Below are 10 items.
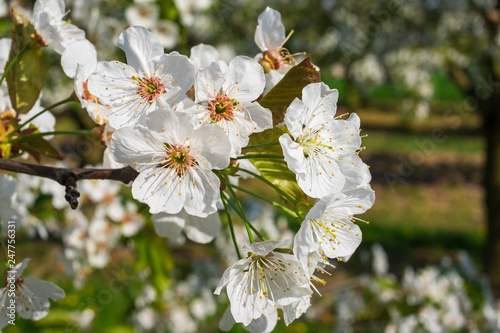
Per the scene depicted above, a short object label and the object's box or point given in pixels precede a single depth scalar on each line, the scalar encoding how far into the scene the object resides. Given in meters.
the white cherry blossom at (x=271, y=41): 0.35
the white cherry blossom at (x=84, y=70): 0.33
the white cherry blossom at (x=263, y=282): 0.32
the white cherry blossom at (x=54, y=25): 0.35
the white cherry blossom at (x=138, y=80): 0.32
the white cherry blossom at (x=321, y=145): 0.31
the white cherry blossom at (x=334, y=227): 0.31
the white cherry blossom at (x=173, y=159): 0.31
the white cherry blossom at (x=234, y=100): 0.32
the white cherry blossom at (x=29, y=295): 0.34
